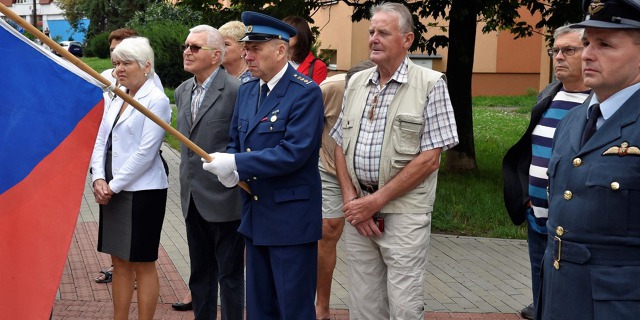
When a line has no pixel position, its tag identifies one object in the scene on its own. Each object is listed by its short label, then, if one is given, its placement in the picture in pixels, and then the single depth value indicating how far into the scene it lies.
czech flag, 3.89
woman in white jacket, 5.78
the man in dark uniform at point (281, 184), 4.97
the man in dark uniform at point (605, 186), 3.31
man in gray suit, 5.84
